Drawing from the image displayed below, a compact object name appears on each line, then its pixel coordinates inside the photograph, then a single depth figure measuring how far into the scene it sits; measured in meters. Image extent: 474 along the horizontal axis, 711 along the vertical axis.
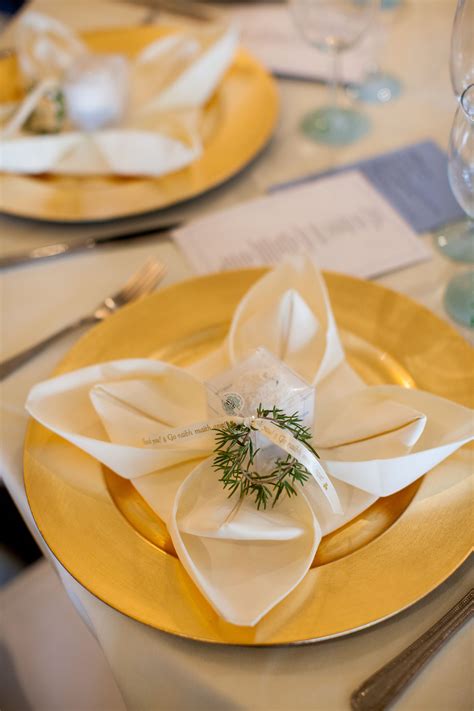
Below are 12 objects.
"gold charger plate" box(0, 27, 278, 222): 0.93
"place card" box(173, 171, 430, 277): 0.87
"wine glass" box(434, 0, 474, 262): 0.71
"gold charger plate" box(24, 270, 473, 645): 0.49
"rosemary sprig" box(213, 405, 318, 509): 0.53
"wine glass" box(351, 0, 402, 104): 1.14
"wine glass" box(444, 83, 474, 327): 0.61
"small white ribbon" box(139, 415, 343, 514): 0.51
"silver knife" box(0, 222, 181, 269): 0.89
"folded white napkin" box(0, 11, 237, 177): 0.95
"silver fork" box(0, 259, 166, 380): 0.76
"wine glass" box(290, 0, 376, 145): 0.96
